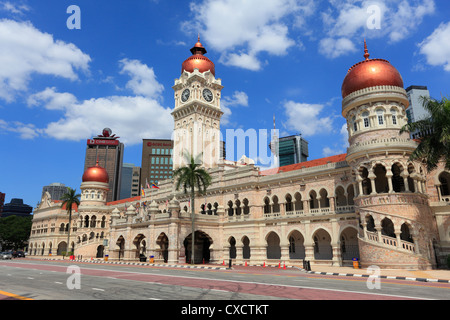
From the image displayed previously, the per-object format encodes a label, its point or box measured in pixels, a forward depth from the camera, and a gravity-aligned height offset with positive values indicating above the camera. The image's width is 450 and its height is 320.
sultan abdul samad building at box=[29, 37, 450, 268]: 26.61 +4.60
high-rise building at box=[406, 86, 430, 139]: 145.12 +61.91
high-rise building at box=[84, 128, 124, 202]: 163.75 +45.74
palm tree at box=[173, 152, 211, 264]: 35.72 +7.62
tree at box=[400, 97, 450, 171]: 21.84 +7.69
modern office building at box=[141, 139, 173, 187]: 152.12 +40.03
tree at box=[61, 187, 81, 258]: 57.09 +8.74
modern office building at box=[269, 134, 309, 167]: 196.75 +52.82
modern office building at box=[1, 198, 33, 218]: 185.75 +22.10
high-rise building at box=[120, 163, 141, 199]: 176.00 +35.81
